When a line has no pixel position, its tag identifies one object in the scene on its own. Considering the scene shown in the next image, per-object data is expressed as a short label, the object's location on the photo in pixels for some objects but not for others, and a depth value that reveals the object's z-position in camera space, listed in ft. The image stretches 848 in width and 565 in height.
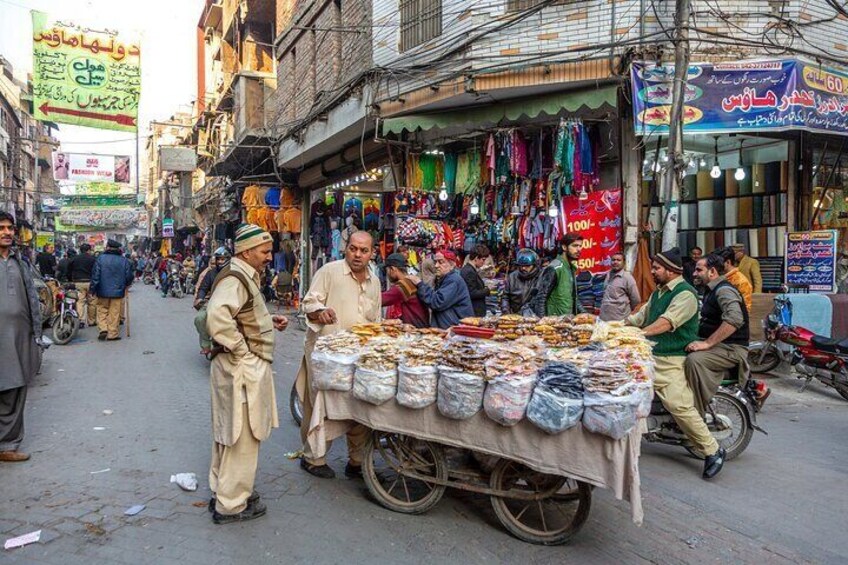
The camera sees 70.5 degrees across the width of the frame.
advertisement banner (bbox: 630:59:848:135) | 25.70
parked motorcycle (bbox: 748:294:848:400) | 24.48
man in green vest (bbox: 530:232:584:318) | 23.86
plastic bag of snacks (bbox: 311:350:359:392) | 13.05
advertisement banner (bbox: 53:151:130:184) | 101.76
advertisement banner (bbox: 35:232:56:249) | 125.80
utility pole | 25.35
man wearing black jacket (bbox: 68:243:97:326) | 41.16
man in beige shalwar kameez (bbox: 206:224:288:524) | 11.94
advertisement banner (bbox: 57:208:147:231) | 138.62
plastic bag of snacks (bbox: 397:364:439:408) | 12.09
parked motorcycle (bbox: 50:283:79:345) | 36.99
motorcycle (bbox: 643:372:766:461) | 16.47
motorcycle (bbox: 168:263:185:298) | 79.00
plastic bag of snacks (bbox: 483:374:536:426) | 11.03
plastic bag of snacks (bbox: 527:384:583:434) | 10.57
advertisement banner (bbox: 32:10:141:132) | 44.27
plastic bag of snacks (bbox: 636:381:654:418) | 10.67
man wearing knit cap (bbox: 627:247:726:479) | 15.39
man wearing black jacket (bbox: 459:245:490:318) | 25.25
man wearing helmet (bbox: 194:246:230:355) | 26.45
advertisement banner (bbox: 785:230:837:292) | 28.84
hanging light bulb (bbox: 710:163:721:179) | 31.96
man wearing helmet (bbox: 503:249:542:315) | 25.94
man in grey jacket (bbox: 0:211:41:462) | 16.15
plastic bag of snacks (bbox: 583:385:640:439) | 10.22
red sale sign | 29.19
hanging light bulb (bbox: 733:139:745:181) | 32.07
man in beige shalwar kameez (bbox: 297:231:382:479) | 14.67
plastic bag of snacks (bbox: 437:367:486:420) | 11.55
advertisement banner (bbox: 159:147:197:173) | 98.12
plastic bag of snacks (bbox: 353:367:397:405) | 12.47
